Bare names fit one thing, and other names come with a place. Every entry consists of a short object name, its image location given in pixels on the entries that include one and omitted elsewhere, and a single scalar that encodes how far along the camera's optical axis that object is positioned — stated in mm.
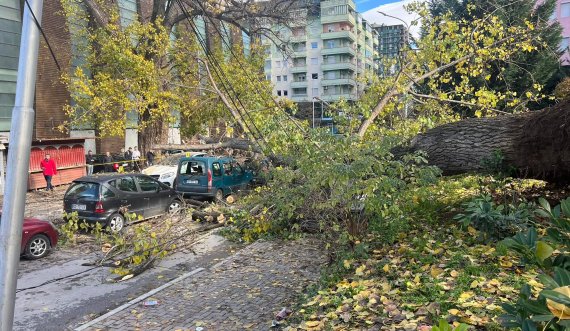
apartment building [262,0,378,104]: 65562
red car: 8408
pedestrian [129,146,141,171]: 21688
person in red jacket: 16812
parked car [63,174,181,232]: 10266
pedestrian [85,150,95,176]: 20644
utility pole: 3002
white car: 16516
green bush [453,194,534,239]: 5355
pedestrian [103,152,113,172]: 22184
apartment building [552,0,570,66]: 35375
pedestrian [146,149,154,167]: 20394
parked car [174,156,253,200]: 13953
